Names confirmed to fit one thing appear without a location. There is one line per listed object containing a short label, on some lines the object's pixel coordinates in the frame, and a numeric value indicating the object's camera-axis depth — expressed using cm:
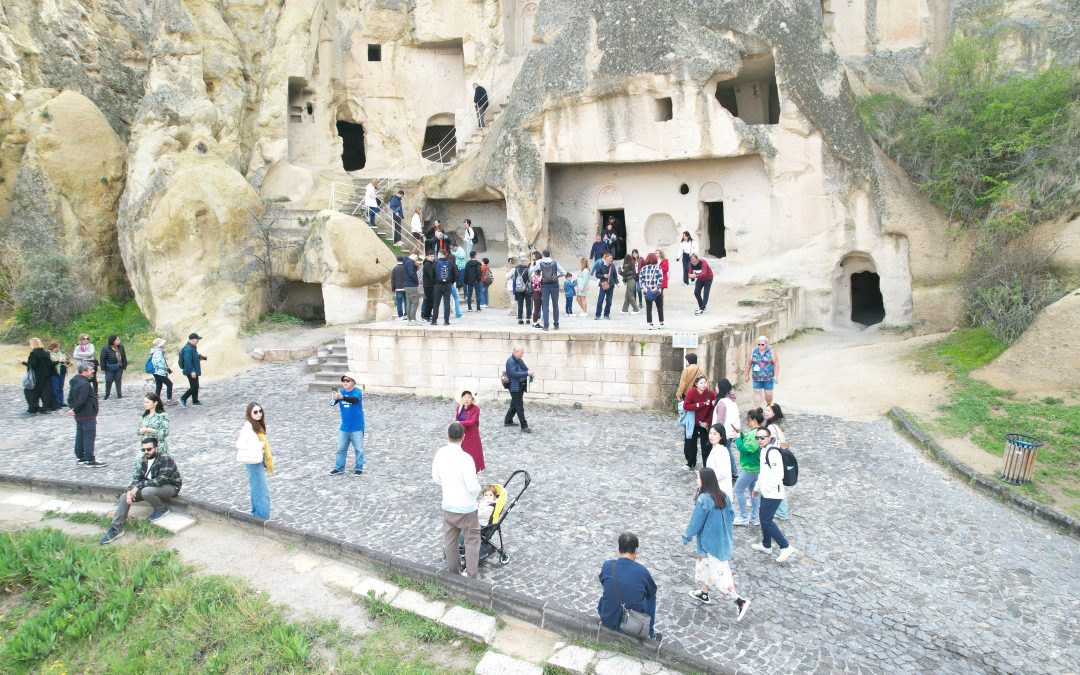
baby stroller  654
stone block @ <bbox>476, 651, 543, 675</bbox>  532
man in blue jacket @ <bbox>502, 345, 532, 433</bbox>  1038
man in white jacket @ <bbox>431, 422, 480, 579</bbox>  594
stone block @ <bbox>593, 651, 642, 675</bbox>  518
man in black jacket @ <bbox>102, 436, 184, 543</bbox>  781
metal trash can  809
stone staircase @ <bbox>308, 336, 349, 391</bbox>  1392
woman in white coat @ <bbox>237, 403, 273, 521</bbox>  711
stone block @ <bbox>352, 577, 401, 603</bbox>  629
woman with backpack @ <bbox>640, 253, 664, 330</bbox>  1251
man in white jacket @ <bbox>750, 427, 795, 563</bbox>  642
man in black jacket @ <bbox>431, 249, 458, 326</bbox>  1298
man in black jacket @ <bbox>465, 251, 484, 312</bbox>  1548
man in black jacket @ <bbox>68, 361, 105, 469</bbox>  948
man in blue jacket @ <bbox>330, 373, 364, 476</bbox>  888
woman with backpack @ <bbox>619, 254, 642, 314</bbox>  1464
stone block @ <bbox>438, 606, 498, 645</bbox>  571
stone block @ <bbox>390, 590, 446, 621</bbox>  603
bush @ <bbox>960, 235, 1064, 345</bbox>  1170
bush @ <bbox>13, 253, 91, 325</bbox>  1823
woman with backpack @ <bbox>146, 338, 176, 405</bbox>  1294
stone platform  1177
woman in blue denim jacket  566
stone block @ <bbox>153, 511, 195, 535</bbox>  781
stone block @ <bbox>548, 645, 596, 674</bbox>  526
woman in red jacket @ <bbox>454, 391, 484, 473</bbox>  828
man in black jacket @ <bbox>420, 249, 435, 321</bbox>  1304
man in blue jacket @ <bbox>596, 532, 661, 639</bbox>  523
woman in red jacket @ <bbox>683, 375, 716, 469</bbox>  855
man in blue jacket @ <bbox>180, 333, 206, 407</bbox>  1281
